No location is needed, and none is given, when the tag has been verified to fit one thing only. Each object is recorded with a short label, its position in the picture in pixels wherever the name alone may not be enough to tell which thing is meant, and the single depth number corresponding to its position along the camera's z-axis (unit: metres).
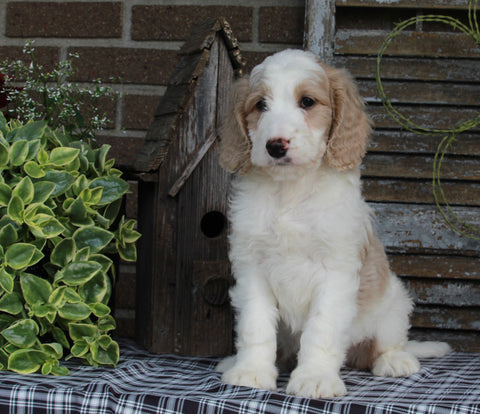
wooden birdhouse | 2.51
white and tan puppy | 2.06
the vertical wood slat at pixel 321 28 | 2.94
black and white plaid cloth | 1.74
